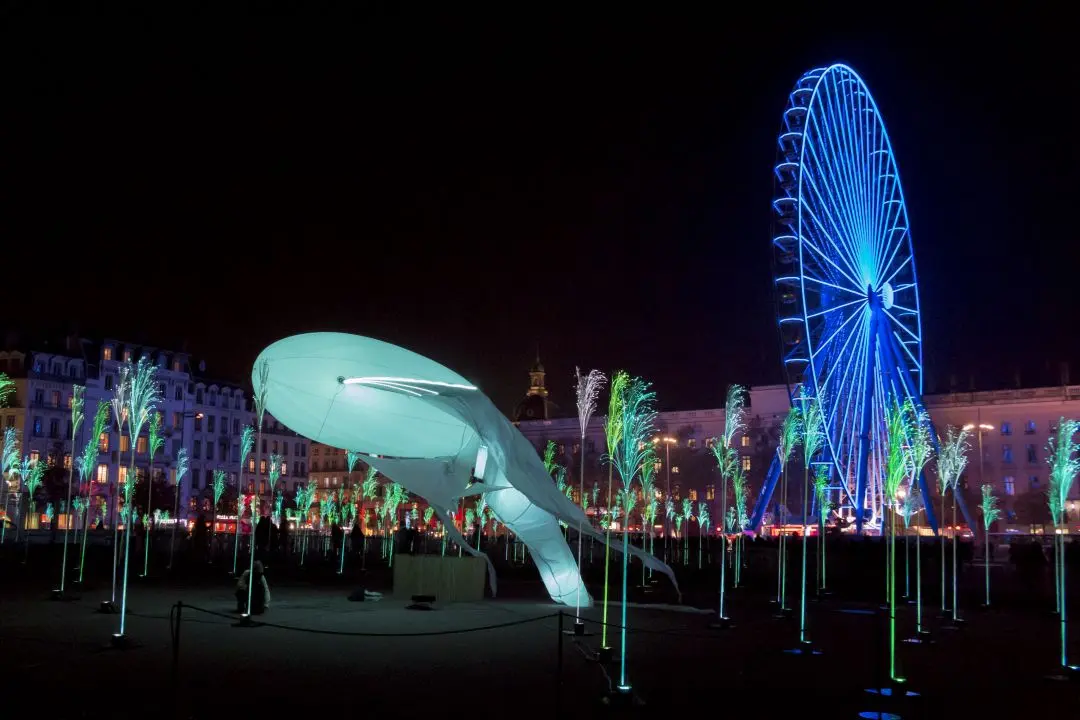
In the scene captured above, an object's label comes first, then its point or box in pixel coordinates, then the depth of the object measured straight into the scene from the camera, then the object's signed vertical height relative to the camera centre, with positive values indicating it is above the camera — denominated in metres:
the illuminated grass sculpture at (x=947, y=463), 30.78 +0.61
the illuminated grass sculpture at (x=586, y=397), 22.47 +1.68
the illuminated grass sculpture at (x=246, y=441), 43.50 +1.10
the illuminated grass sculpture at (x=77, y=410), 33.31 +1.70
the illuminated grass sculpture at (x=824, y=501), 31.41 -1.04
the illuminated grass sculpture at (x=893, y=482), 14.95 -0.04
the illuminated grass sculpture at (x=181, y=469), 39.03 -0.26
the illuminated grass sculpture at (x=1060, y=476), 22.69 +0.19
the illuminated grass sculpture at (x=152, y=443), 31.98 +0.62
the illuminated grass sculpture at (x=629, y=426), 19.53 +0.92
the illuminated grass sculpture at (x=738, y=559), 35.34 -2.85
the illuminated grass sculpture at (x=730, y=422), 30.28 +1.60
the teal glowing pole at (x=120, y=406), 23.97 +1.34
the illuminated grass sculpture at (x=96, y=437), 31.47 +0.76
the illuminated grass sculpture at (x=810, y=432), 19.96 +1.65
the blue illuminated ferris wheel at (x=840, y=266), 42.34 +8.80
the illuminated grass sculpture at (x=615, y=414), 20.72 +1.20
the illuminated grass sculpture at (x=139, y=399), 22.31 +1.41
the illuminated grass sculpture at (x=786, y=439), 25.41 +1.34
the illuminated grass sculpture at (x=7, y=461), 49.81 -0.05
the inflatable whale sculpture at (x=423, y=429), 24.23 +1.02
